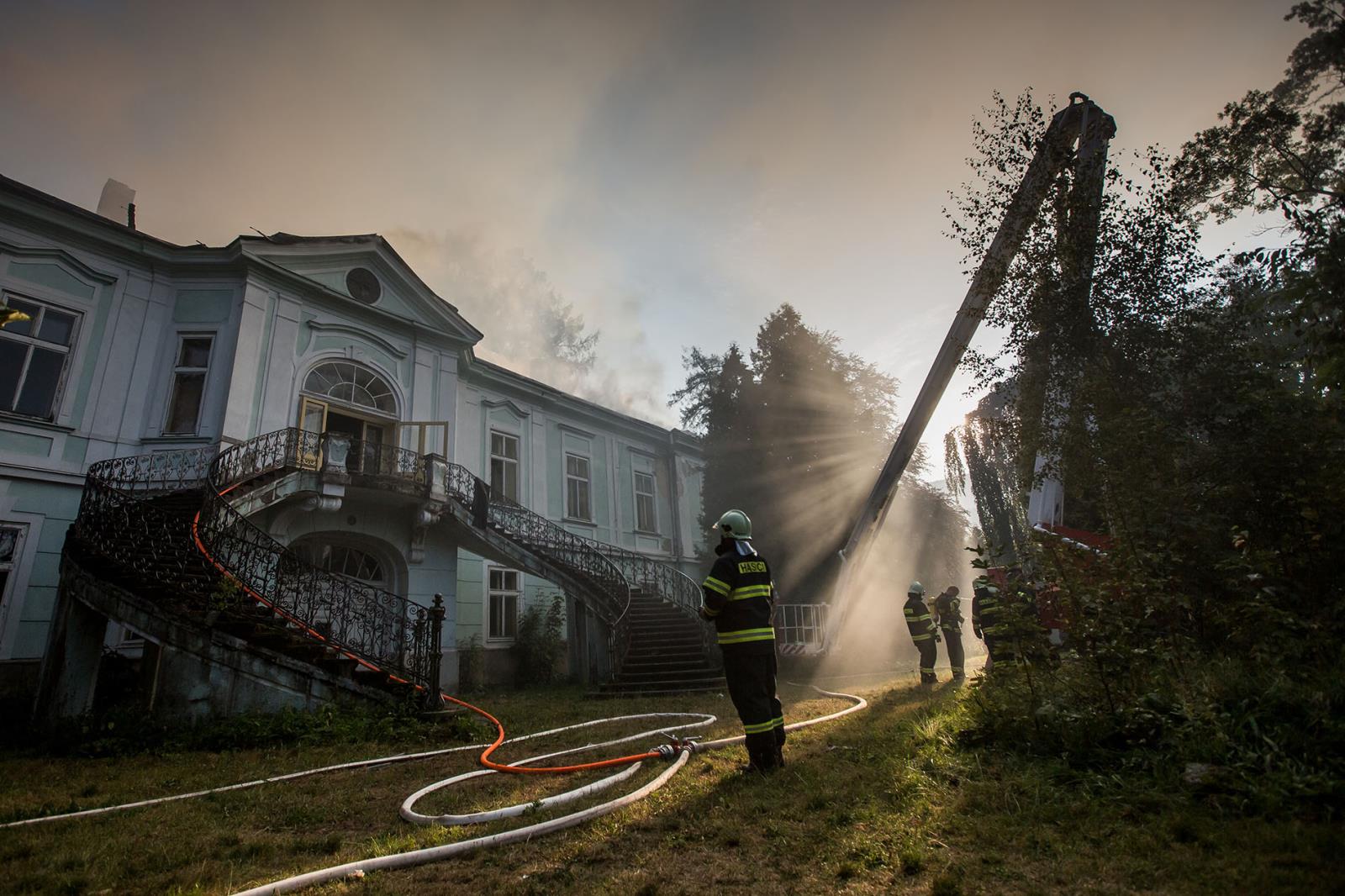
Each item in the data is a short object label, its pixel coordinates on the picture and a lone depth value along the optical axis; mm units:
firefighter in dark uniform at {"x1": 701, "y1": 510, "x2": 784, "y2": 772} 4656
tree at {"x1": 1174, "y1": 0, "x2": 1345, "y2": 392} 7023
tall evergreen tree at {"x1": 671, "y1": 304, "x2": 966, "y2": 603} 19016
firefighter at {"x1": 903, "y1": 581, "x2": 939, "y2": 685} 10188
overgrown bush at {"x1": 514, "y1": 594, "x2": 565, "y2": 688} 15695
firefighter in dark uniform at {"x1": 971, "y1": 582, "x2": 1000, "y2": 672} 8913
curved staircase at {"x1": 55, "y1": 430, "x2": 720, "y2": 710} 7492
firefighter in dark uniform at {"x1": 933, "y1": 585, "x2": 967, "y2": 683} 10750
